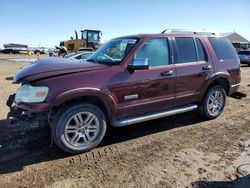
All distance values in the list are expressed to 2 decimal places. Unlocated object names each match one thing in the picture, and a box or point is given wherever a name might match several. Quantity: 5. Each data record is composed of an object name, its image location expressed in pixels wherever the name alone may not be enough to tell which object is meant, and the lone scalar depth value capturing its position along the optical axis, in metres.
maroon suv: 2.93
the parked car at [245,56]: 15.67
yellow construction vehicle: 15.80
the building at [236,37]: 45.52
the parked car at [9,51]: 44.56
